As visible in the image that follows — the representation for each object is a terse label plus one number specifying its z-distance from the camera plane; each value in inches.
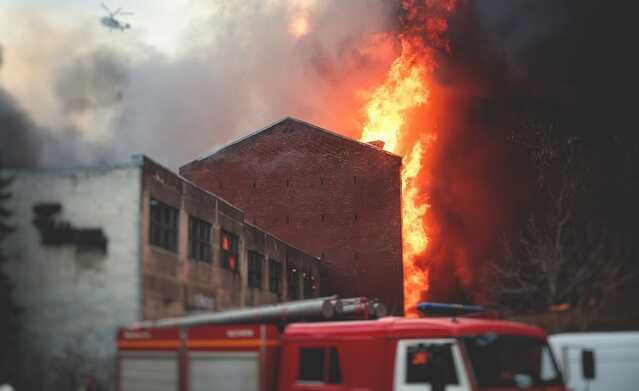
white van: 599.8
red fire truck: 431.2
